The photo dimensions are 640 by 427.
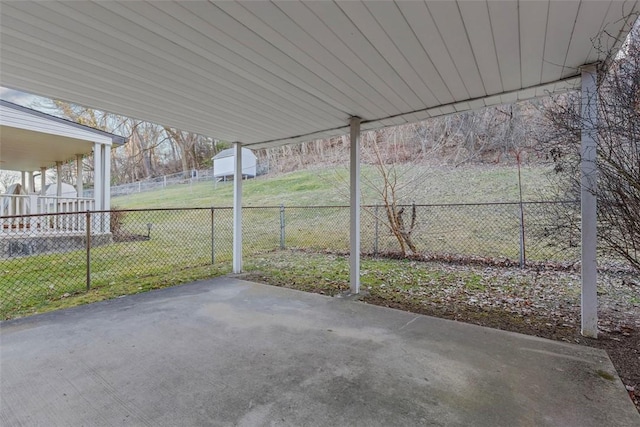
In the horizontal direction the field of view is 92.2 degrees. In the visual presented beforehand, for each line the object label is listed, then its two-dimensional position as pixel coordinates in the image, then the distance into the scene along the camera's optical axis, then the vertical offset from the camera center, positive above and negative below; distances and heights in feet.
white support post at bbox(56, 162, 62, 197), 28.55 +3.63
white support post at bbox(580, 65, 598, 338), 7.86 +0.34
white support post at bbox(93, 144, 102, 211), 23.48 +2.94
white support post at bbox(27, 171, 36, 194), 37.06 +3.86
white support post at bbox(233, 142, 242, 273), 16.79 +0.21
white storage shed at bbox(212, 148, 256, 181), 60.08 +9.63
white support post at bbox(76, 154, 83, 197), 26.78 +3.54
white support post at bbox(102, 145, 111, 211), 23.94 +2.66
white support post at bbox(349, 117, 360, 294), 12.91 +0.49
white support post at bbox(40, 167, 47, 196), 32.69 +4.01
